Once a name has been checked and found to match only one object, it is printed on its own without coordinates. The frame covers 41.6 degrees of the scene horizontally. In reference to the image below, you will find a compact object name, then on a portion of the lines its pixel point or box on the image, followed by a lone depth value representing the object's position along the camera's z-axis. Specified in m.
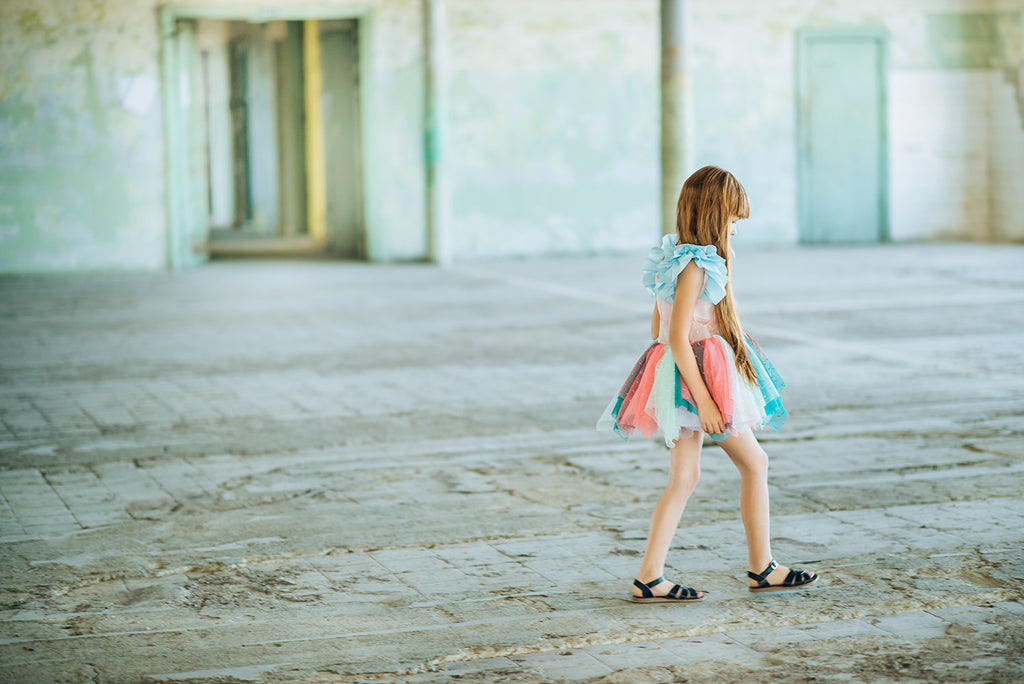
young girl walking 4.36
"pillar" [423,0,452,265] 18.50
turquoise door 20.70
